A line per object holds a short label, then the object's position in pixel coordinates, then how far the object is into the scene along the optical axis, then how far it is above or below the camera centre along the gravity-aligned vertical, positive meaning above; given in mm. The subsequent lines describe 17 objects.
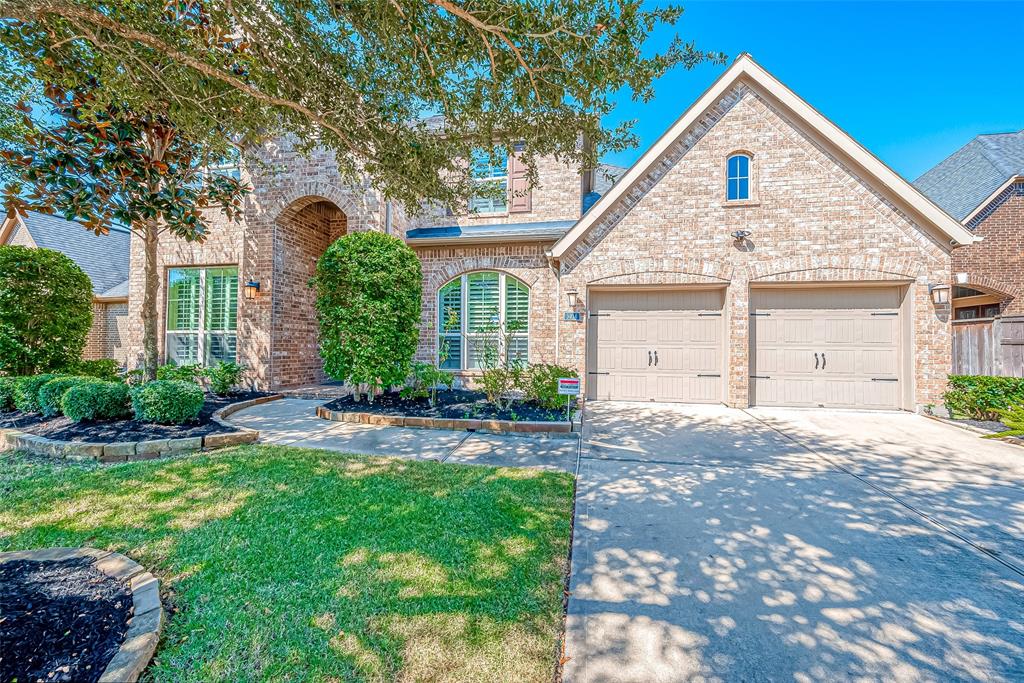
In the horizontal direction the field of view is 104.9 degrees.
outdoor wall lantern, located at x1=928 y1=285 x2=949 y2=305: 7162 +1029
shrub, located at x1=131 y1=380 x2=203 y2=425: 5242 -732
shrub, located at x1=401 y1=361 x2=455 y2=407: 7332 -613
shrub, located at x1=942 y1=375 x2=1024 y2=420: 6344 -750
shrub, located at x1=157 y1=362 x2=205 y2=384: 8742 -555
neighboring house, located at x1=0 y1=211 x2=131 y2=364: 12305 +3413
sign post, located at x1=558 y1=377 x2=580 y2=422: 6020 -563
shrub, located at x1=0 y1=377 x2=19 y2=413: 6262 -676
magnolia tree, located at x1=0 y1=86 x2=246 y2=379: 5653 +2691
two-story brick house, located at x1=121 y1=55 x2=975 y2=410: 7574 +1655
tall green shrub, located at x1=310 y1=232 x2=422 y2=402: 6988 +702
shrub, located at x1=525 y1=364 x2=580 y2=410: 7141 -686
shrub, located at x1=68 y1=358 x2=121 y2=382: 7852 -442
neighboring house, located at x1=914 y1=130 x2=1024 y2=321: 9977 +2835
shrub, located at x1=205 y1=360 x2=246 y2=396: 8578 -640
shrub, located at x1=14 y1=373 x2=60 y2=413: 5973 -688
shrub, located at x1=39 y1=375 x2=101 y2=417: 5684 -654
